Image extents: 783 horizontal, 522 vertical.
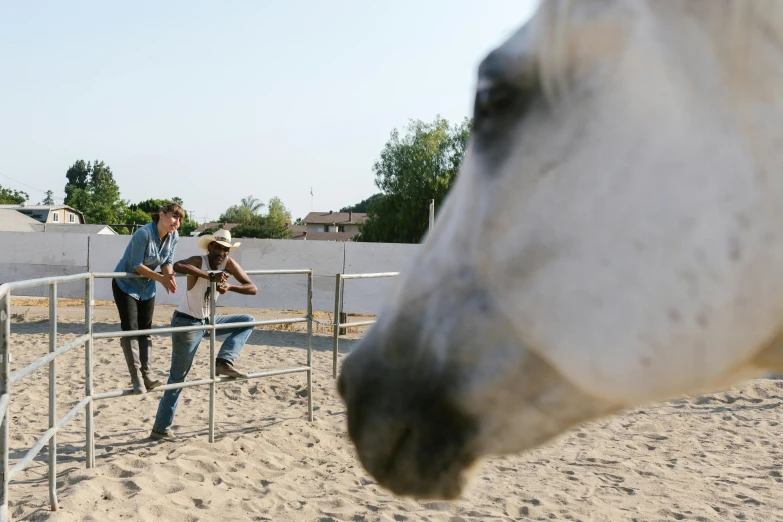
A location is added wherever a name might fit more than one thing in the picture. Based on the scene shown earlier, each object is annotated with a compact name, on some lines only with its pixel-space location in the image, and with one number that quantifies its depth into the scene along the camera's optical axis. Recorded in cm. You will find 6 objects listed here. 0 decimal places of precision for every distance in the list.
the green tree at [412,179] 3083
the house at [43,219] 3538
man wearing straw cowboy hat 517
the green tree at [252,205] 6541
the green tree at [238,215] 6031
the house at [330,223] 7369
